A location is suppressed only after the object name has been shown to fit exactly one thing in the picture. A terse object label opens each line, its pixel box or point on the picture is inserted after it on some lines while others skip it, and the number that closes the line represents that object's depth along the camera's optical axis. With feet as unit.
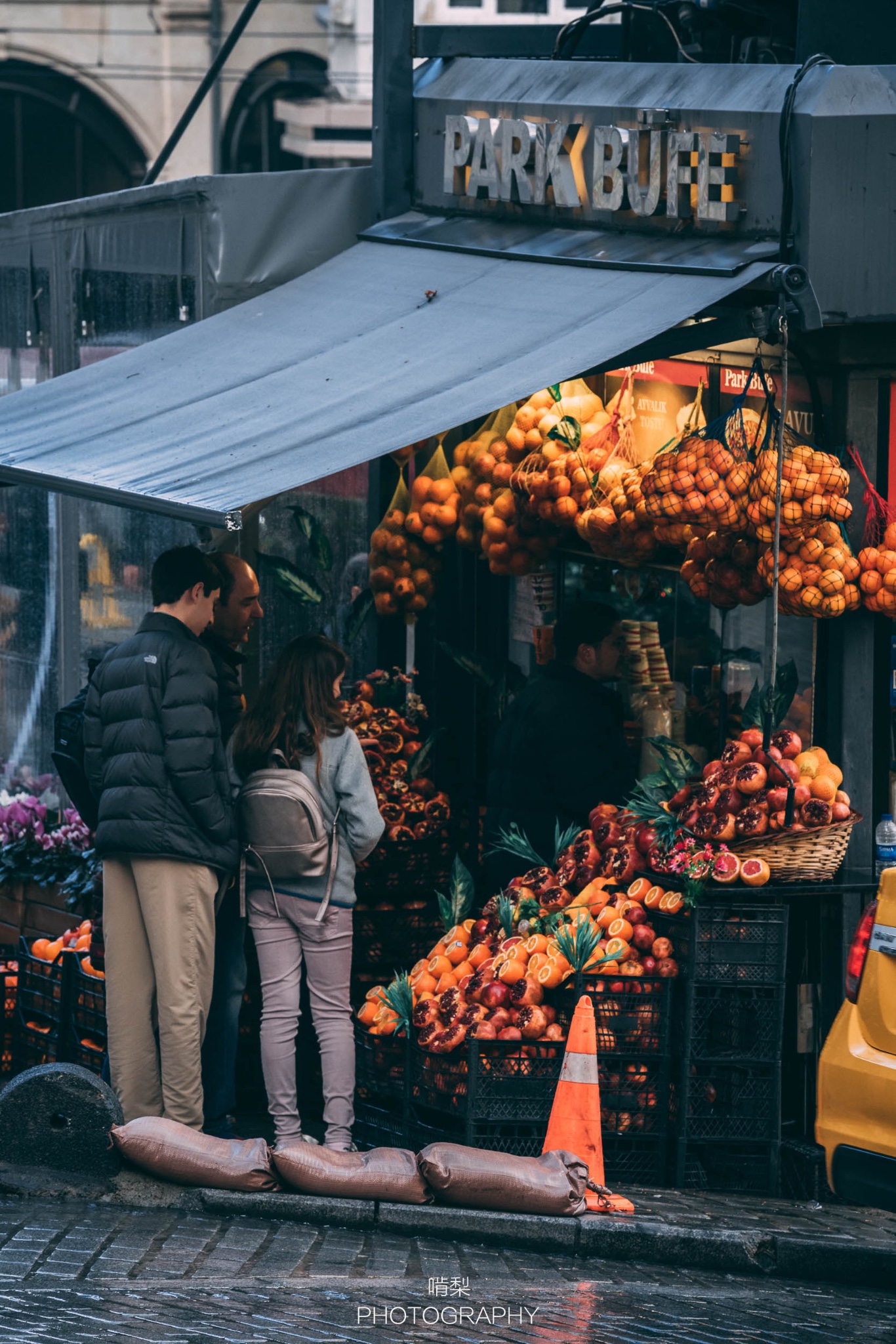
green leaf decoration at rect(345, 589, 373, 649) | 60.59
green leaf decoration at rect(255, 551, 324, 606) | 58.65
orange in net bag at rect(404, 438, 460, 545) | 57.67
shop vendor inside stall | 52.95
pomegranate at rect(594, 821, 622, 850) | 48.24
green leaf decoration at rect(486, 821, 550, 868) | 48.83
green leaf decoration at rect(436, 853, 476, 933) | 50.47
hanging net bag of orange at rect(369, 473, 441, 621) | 59.31
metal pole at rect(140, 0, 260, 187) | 65.41
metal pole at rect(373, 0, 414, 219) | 59.16
